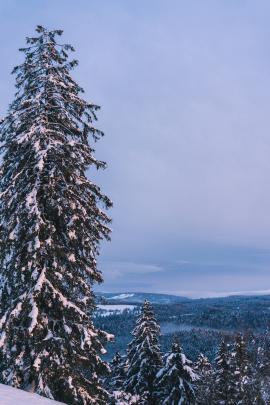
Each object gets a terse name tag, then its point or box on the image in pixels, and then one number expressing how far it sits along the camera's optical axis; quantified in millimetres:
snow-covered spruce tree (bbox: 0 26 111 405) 12758
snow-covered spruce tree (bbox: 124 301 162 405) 34656
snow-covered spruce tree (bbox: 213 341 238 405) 38697
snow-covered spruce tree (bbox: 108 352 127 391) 42056
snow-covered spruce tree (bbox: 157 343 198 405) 33969
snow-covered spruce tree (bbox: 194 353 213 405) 35875
